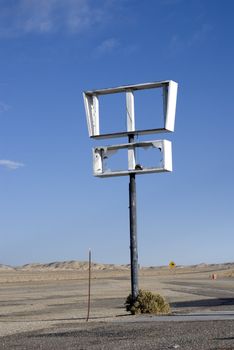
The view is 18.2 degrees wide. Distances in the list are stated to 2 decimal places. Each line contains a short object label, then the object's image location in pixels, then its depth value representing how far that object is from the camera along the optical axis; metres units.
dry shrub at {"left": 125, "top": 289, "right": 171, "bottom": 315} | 24.52
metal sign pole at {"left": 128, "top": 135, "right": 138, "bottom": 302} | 25.28
